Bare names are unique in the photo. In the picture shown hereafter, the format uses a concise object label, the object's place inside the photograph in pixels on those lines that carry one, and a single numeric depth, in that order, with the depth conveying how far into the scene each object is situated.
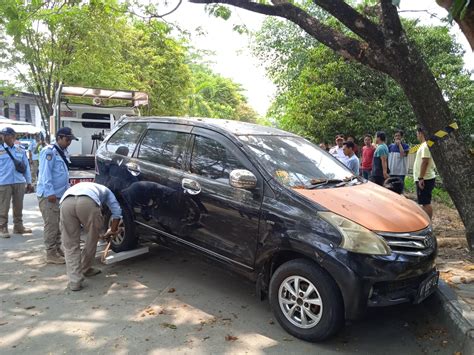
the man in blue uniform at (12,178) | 6.77
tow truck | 8.77
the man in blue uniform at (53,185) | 5.22
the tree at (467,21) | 4.69
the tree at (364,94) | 14.47
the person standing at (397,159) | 9.00
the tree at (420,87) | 5.12
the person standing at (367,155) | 9.98
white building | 29.42
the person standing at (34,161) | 14.08
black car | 3.25
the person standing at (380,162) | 8.66
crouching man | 4.51
